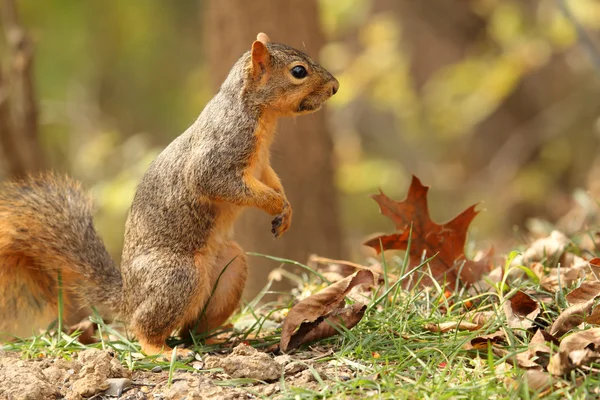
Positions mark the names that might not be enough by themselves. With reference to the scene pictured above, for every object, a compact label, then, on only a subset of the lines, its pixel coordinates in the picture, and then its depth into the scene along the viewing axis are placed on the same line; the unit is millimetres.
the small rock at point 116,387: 4531
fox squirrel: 5328
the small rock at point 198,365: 4838
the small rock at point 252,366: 4414
